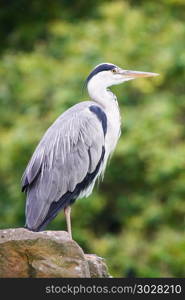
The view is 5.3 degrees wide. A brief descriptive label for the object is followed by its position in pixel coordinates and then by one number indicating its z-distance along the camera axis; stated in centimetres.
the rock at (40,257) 1325
